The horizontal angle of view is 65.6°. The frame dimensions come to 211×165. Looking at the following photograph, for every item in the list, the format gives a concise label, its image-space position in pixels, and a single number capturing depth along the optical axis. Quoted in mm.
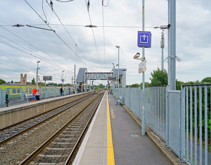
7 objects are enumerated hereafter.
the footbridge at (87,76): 70500
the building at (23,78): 98394
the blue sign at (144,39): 7105
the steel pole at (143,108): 6943
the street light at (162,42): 19452
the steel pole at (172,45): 5504
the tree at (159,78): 14994
